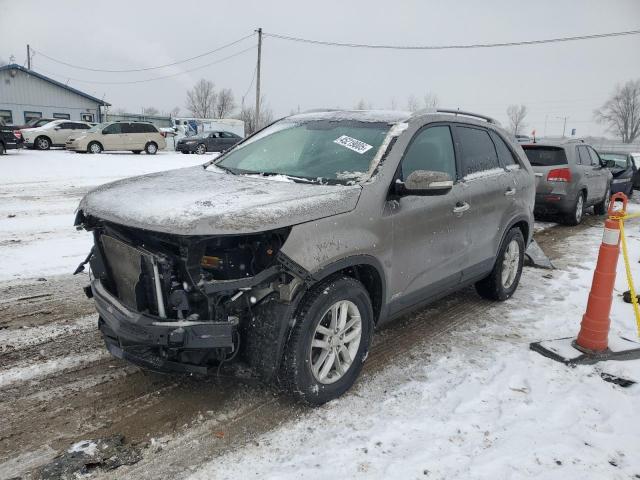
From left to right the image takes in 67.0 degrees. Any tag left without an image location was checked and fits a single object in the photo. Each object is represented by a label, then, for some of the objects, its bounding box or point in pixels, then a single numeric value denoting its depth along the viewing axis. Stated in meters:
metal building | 36.09
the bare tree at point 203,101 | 90.94
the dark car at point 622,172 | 13.48
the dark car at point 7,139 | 19.94
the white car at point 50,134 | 24.28
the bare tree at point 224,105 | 90.44
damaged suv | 2.61
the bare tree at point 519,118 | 107.75
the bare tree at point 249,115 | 86.21
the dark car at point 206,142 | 28.70
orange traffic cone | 3.83
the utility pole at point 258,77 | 34.24
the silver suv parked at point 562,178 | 9.77
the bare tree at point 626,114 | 95.31
